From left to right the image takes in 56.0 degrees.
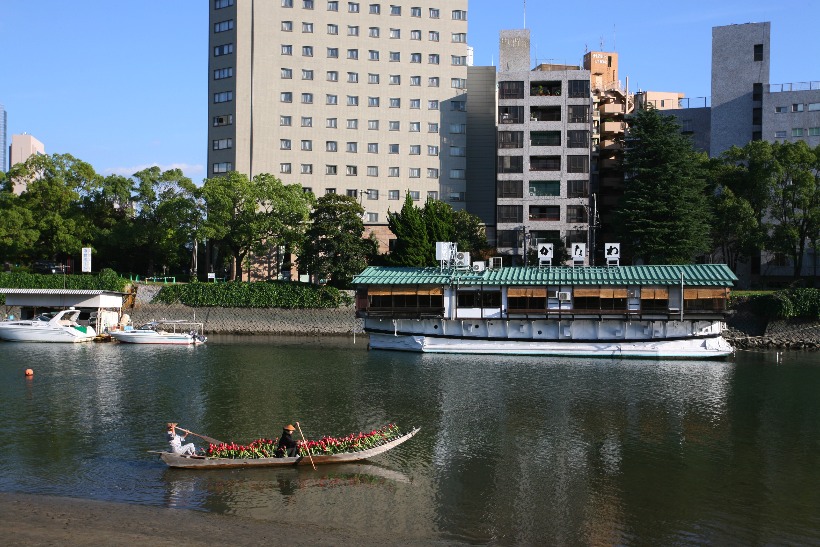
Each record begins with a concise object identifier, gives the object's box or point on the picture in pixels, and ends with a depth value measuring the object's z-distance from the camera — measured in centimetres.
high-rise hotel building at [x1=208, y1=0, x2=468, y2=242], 11219
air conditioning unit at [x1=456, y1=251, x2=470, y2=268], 7462
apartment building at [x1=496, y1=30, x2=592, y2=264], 10625
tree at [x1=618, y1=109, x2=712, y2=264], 9219
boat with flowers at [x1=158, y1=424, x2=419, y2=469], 3133
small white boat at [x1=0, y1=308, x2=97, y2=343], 7825
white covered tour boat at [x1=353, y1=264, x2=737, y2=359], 6838
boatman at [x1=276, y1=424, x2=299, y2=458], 3178
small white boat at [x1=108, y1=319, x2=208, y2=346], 7731
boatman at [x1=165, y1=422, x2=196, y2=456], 3166
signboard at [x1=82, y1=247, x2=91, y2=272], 9444
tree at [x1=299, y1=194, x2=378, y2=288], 9225
